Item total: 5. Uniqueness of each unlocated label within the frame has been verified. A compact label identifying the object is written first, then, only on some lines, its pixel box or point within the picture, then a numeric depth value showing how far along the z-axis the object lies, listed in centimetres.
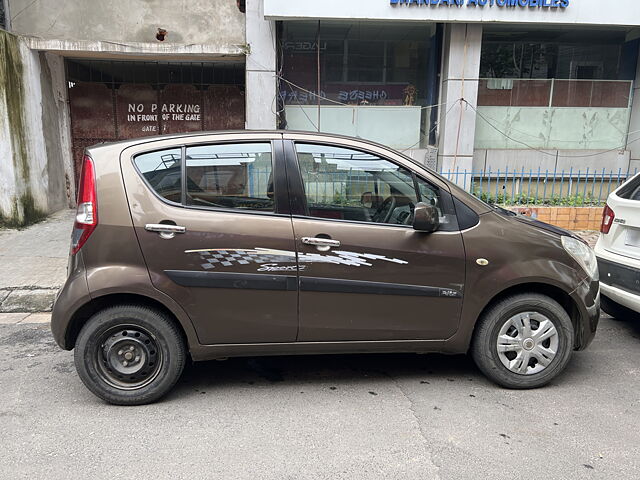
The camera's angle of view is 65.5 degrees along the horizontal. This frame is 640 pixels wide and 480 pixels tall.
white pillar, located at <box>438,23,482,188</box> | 872
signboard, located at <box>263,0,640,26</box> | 814
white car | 418
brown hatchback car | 325
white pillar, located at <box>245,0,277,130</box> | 852
